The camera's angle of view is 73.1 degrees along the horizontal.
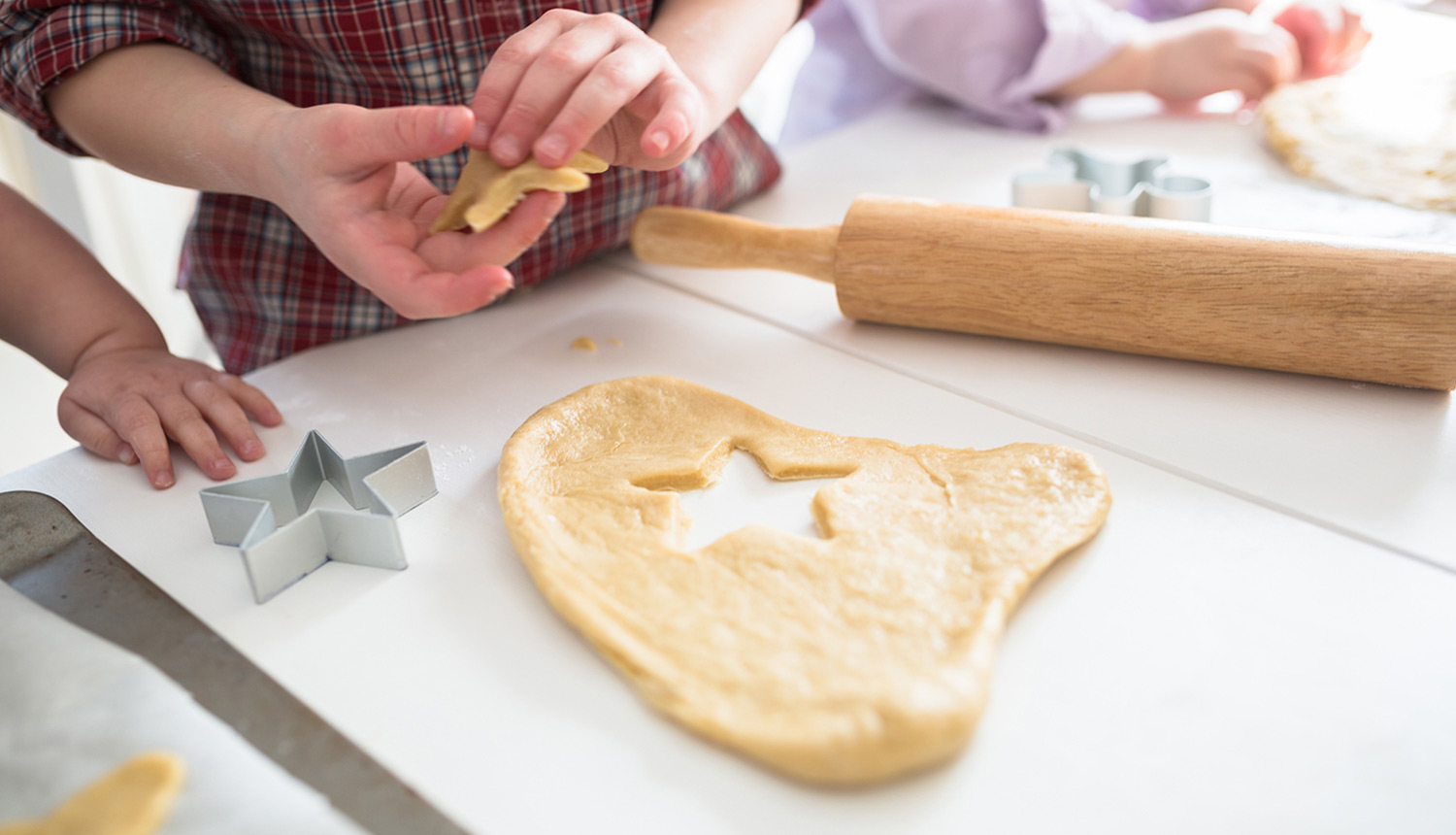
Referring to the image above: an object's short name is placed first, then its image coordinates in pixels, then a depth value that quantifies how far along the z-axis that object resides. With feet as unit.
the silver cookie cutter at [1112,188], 3.14
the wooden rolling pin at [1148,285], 2.48
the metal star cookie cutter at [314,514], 2.08
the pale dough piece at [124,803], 1.52
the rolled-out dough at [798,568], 1.67
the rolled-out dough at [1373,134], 3.58
